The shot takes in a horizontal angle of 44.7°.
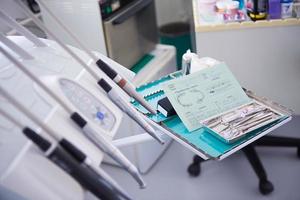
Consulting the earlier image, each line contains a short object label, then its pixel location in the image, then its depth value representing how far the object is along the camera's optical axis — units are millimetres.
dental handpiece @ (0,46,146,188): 661
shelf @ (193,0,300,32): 1586
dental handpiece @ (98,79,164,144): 801
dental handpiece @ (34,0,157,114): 839
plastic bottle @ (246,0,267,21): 1591
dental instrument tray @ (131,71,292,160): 995
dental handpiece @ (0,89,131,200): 604
